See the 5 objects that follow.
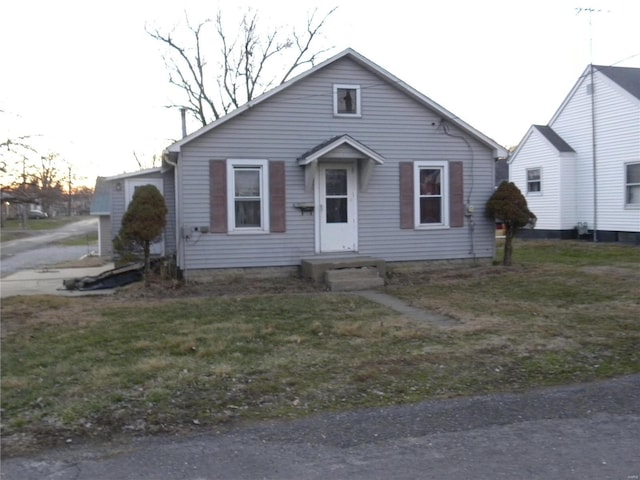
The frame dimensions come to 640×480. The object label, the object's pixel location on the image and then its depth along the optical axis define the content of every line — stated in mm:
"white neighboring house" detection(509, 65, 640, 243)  20562
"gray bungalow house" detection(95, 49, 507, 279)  13828
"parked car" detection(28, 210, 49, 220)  75125
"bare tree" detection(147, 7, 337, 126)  38688
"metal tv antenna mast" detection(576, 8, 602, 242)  21953
